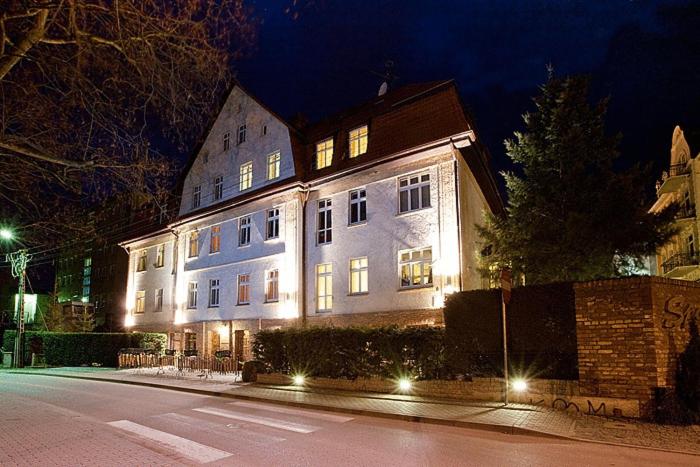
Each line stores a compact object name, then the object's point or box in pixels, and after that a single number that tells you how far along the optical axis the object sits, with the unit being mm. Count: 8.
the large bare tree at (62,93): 8648
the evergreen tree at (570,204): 15617
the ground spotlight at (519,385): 11220
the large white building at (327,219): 18625
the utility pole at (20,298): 27922
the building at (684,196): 35438
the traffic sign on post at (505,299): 11141
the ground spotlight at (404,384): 13221
